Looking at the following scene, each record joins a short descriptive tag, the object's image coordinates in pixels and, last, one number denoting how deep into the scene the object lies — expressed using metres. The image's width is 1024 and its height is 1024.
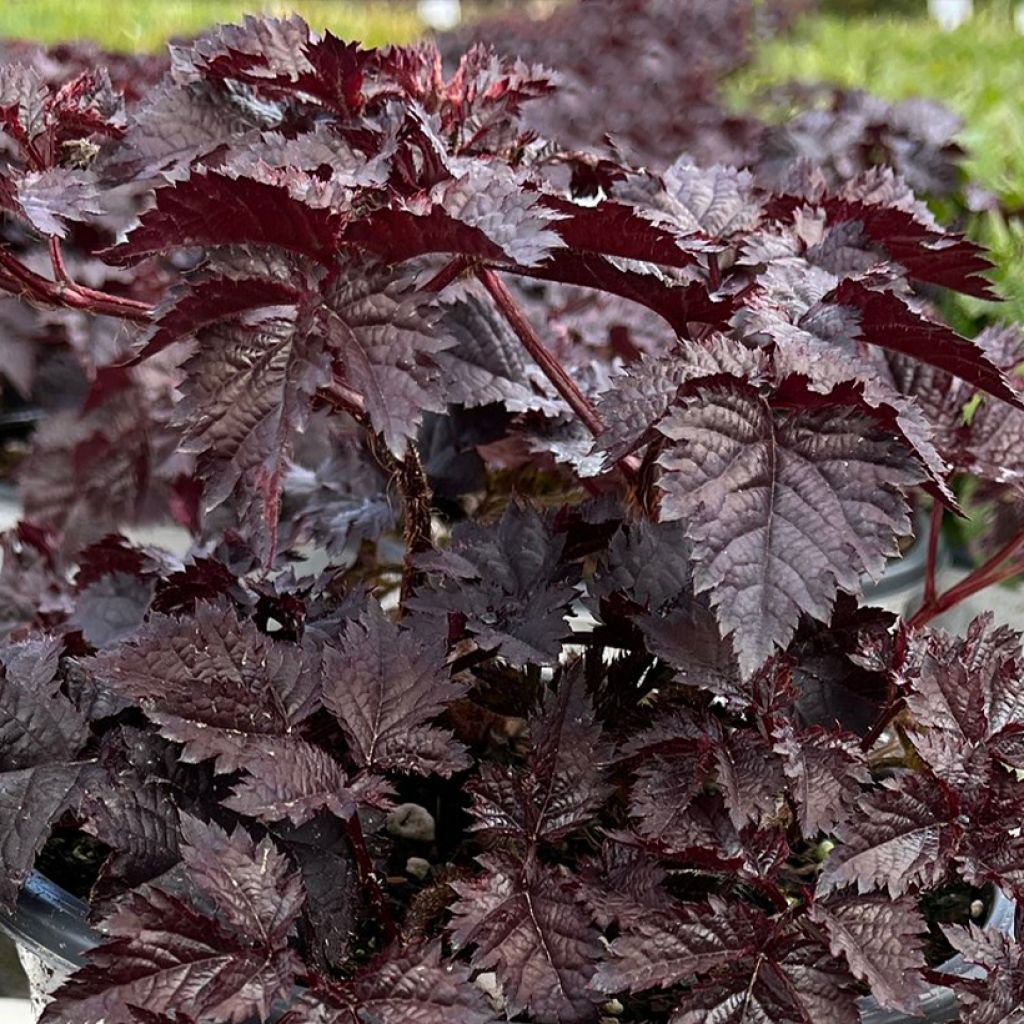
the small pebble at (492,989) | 0.83
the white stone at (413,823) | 0.93
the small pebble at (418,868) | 0.91
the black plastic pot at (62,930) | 0.82
